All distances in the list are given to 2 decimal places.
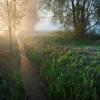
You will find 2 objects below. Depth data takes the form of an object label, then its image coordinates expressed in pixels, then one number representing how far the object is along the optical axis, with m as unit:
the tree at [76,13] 11.30
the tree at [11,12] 9.04
